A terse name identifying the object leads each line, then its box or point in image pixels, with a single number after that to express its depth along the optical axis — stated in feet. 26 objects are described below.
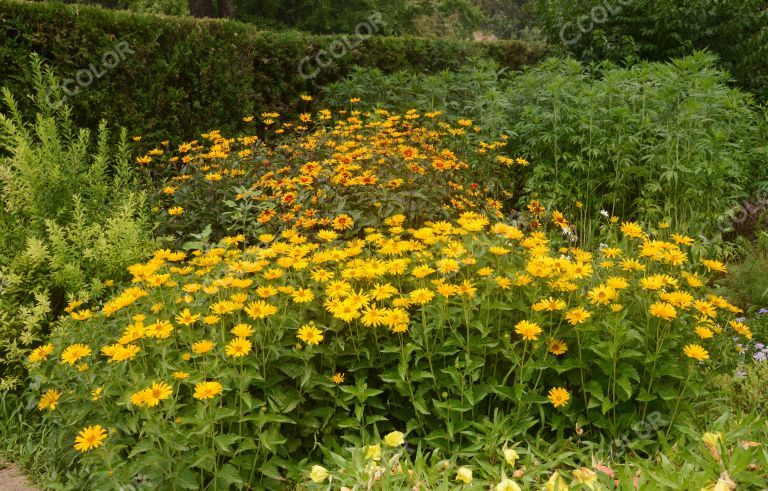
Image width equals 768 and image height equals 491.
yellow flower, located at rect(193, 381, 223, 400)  6.87
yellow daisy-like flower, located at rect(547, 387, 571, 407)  8.12
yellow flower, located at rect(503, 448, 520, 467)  7.16
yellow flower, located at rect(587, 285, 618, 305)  8.11
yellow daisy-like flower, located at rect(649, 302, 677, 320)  7.88
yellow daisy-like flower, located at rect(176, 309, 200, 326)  7.80
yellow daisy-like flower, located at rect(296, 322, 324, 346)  7.55
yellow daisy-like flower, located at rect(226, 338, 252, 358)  7.27
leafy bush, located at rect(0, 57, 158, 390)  11.21
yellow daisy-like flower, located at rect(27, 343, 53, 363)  7.76
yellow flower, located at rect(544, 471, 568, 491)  6.65
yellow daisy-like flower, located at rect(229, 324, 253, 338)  7.42
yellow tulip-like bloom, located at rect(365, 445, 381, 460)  7.13
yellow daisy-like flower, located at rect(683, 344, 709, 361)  7.93
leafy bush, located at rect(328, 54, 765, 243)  17.69
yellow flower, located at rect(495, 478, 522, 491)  6.37
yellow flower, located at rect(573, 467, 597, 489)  6.70
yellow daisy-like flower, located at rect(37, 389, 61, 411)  7.59
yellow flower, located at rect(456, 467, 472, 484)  6.89
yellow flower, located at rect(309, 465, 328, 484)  6.87
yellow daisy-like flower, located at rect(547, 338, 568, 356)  8.33
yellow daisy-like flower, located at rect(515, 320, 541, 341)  8.02
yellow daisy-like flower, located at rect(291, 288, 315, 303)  8.05
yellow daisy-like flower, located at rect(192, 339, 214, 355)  7.18
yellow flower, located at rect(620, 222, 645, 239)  9.83
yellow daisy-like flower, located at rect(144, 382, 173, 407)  6.58
